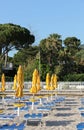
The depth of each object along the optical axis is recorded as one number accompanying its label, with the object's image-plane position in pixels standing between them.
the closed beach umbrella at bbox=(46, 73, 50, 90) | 27.41
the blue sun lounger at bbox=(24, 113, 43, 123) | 13.99
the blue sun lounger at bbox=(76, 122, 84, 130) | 10.47
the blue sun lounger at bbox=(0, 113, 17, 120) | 13.73
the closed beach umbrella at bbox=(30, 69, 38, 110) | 20.97
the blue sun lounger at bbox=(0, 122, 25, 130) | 10.39
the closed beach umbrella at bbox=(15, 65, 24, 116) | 17.49
